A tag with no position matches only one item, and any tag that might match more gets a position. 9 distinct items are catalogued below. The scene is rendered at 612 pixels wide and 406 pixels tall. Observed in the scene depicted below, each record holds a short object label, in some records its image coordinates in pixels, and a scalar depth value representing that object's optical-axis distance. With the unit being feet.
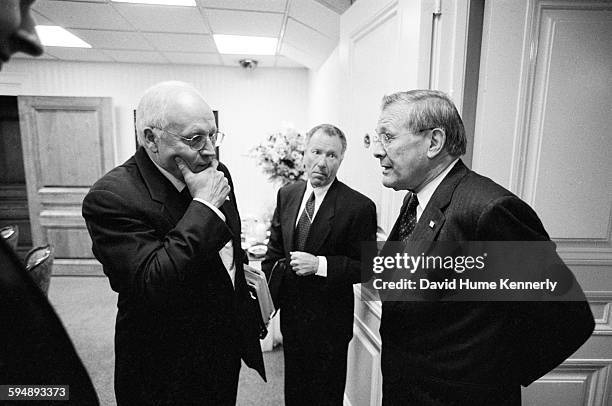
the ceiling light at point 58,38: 11.02
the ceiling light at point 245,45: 11.83
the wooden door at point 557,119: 4.05
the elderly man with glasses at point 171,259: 3.18
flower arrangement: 8.28
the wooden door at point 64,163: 14.05
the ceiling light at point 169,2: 8.75
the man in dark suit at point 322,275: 5.31
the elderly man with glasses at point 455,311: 3.13
